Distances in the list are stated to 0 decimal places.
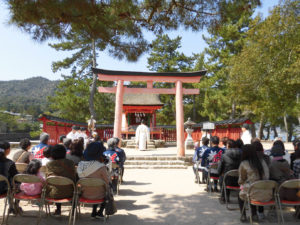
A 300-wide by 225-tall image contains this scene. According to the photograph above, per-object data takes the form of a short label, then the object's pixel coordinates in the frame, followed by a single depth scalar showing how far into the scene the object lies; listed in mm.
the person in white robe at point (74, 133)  8984
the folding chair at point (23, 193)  3236
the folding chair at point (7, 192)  3129
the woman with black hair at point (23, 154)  4312
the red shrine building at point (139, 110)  19516
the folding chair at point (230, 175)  4177
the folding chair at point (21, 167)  4098
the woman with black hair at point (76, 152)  4584
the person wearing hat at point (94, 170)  3502
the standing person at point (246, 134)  8760
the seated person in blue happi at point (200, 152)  5874
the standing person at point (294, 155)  4336
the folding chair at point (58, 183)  3234
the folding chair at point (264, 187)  3198
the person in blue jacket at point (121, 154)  5724
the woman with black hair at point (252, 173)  3402
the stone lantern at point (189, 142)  15328
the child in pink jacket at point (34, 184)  3549
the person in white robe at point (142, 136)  13234
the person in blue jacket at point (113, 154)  5428
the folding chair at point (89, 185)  3297
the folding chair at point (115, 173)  5135
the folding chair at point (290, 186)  3185
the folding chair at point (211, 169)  5223
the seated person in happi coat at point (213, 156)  5434
